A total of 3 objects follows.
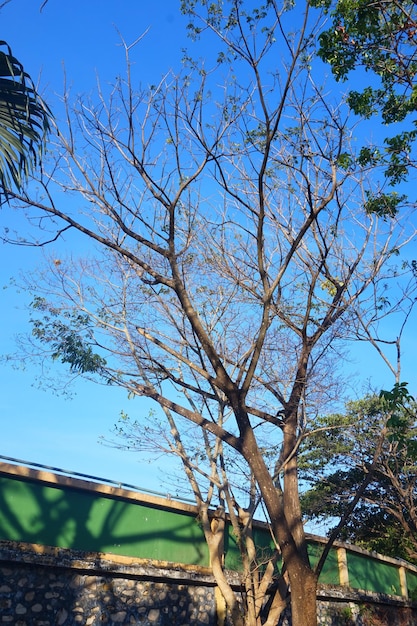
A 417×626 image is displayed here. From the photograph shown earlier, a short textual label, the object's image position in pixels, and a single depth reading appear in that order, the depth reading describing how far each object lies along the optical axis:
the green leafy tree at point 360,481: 16.30
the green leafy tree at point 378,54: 7.46
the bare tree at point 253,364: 8.07
